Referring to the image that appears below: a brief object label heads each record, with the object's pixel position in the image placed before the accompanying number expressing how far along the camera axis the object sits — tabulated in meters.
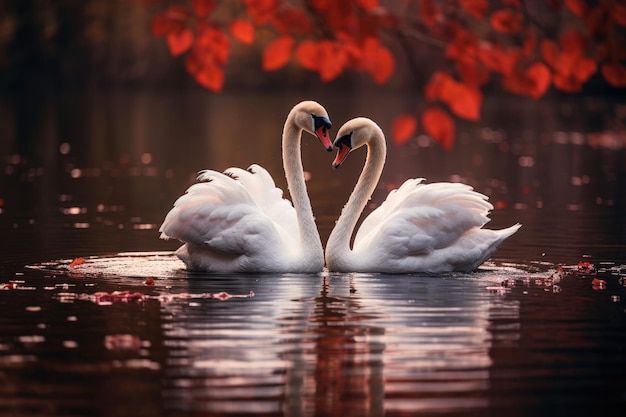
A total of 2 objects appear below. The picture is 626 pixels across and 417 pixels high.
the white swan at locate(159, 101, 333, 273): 25.41
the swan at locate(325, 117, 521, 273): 25.64
